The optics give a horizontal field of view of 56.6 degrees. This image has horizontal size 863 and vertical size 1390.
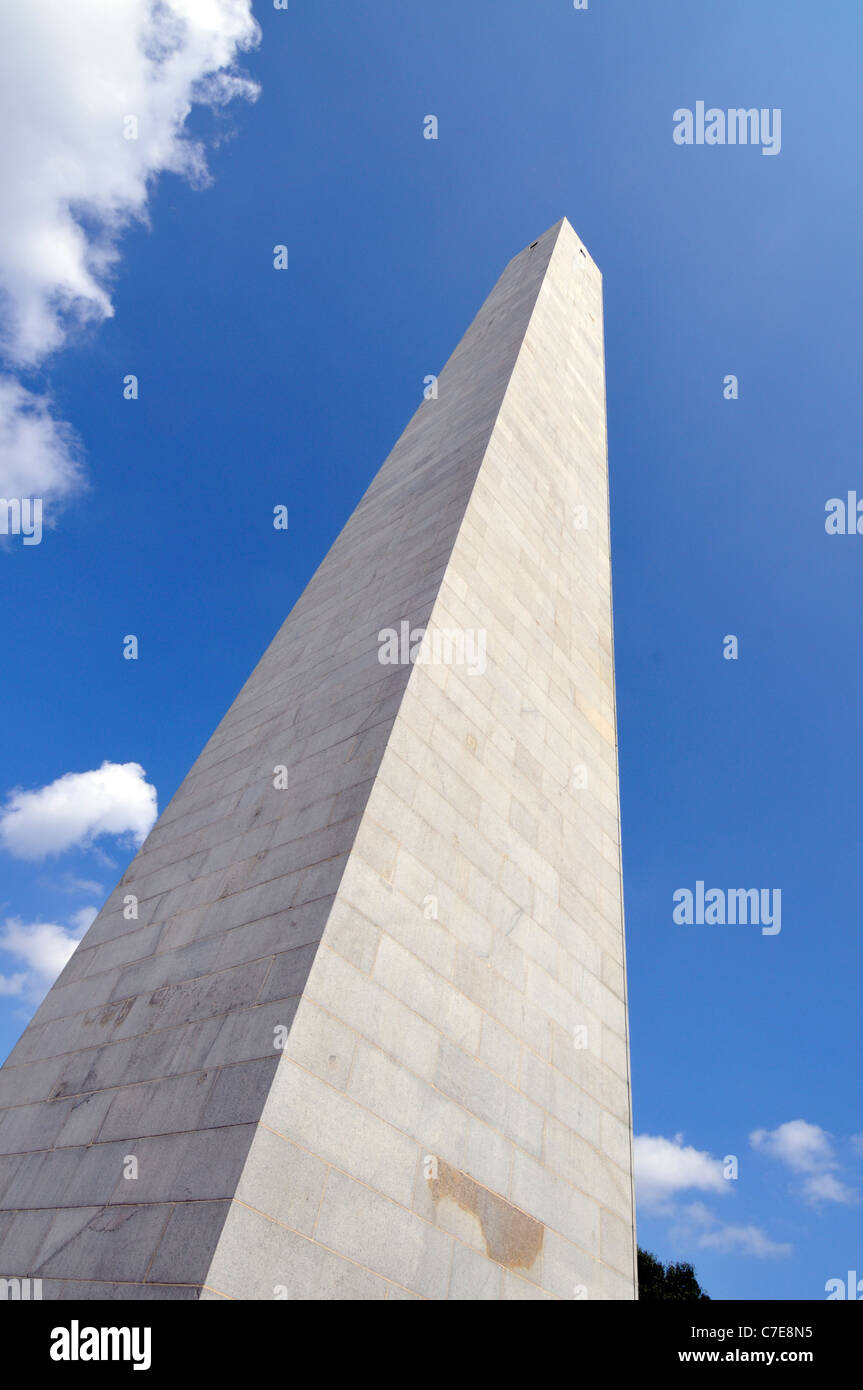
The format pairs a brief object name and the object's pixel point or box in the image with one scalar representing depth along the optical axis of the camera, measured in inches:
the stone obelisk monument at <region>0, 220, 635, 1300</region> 236.5
